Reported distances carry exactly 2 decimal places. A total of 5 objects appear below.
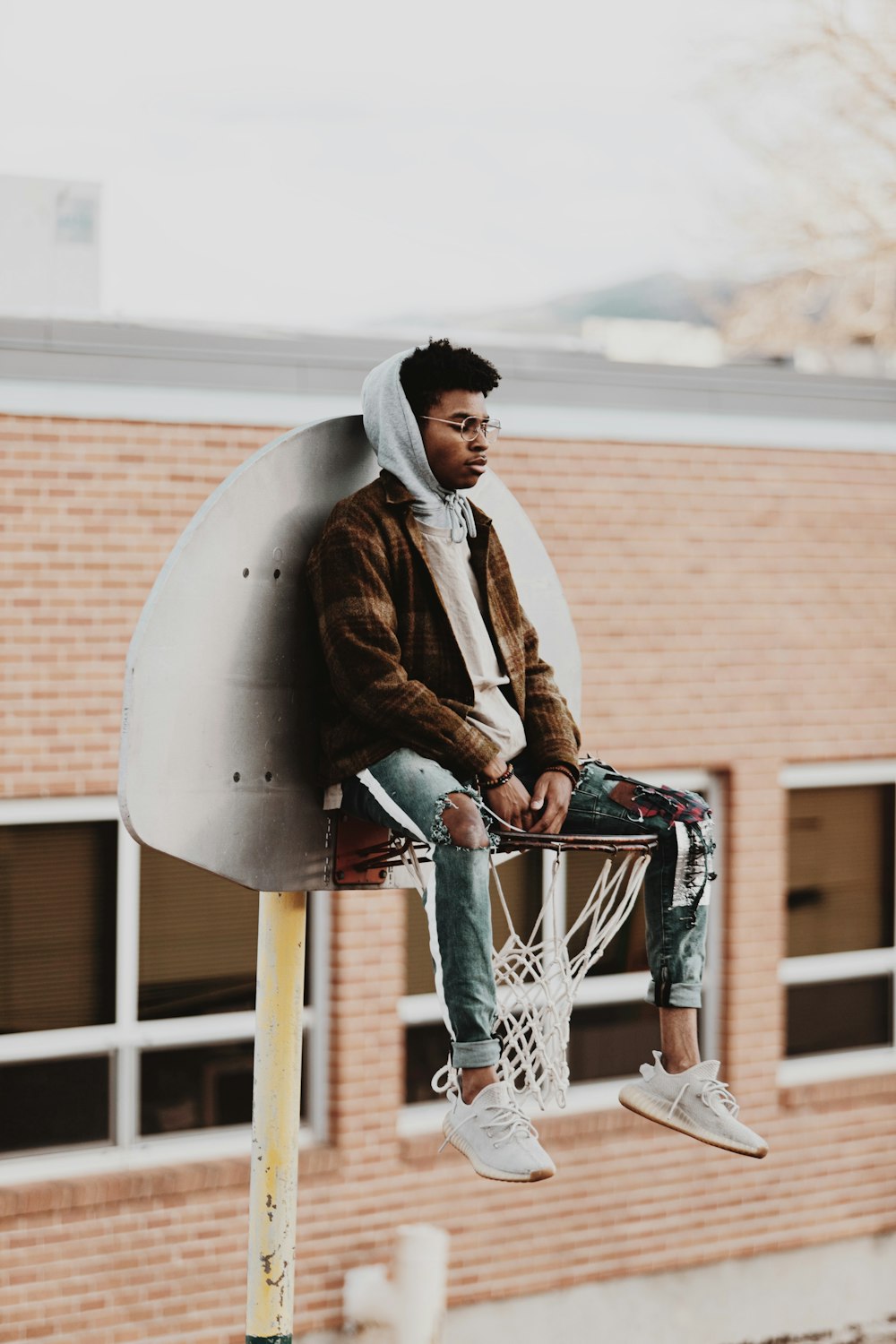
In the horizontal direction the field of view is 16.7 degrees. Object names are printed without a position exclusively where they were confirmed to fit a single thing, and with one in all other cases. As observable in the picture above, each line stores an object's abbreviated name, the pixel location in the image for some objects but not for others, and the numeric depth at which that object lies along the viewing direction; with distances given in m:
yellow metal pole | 7.41
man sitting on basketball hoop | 6.56
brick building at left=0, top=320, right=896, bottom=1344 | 14.34
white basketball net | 7.49
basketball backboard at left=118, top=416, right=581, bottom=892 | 6.75
